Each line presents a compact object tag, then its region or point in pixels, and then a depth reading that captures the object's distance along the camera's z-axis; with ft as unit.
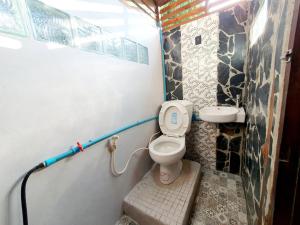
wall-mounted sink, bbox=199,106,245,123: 4.49
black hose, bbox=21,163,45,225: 1.99
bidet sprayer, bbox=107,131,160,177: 3.70
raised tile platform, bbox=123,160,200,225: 3.74
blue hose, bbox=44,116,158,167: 2.40
